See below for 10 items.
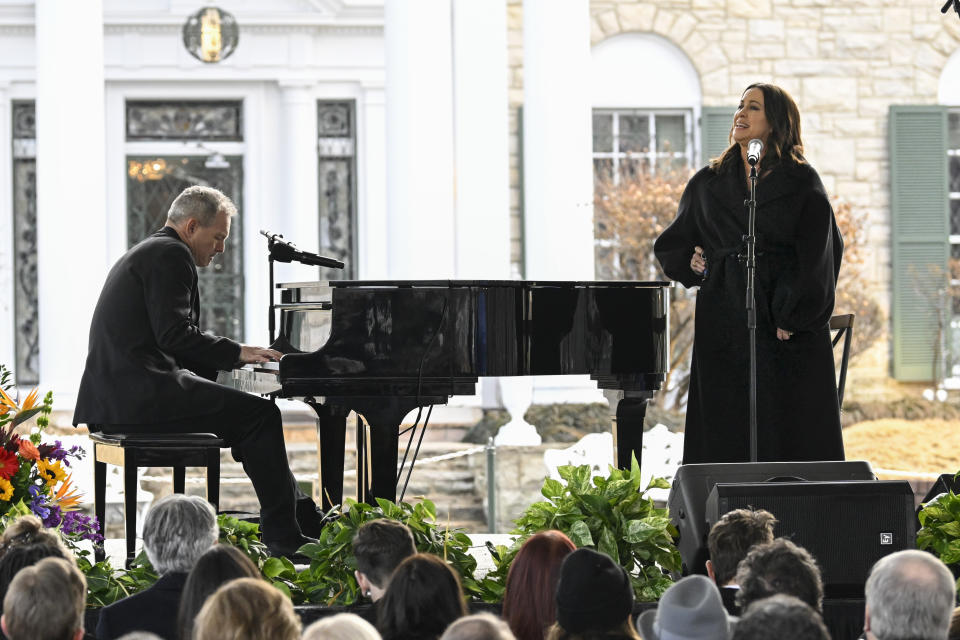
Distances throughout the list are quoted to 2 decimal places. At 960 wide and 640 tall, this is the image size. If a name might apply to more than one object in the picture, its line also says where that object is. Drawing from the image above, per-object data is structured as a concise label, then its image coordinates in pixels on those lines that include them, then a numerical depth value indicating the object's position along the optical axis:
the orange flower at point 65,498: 10.79
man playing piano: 11.73
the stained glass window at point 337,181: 26.70
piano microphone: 12.10
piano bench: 11.62
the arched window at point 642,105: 28.80
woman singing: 11.46
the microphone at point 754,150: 10.98
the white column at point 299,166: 26.31
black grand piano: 11.50
